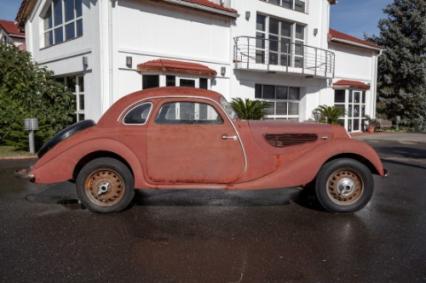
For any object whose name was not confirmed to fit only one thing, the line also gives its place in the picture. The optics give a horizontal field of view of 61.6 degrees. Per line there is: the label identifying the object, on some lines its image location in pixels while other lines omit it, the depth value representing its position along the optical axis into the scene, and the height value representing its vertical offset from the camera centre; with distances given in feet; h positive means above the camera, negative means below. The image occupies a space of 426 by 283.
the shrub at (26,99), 37.88 +1.85
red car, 16.34 -1.96
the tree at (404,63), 75.72 +11.67
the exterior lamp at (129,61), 40.39 +6.16
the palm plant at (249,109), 46.21 +0.96
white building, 40.57 +8.99
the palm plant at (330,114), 57.88 +0.47
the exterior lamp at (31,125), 32.30 -0.90
